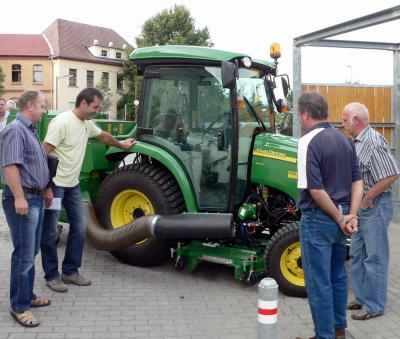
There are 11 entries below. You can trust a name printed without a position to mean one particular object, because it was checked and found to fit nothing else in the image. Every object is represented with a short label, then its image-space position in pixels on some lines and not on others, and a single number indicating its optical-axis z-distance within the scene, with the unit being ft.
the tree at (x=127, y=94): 181.78
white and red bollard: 9.75
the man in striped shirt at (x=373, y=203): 14.80
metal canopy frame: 24.14
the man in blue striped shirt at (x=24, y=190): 13.61
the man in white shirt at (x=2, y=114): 26.34
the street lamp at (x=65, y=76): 178.60
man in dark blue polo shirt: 12.01
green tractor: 17.38
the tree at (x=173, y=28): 165.68
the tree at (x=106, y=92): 163.10
